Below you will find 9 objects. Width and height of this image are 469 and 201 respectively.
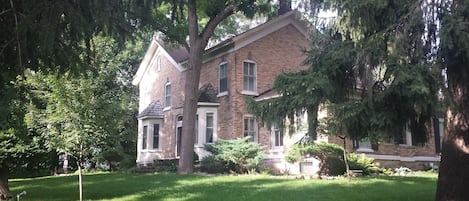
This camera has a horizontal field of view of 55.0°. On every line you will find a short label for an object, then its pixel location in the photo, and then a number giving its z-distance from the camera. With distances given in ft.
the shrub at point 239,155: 61.21
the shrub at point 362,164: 58.20
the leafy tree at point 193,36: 65.26
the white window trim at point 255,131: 72.95
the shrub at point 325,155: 55.93
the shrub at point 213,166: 63.77
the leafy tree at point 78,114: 36.01
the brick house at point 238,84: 72.13
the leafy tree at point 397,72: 23.50
